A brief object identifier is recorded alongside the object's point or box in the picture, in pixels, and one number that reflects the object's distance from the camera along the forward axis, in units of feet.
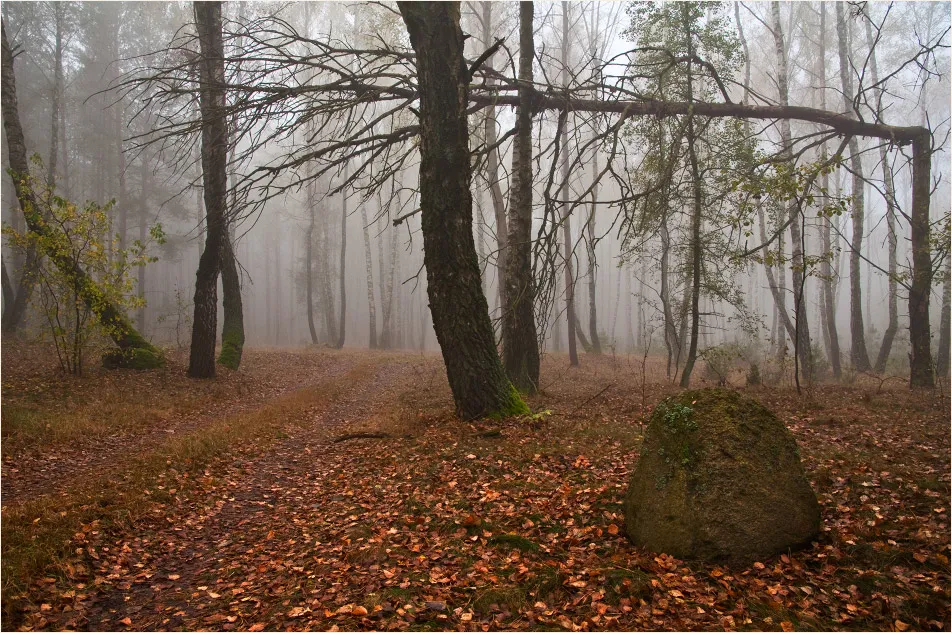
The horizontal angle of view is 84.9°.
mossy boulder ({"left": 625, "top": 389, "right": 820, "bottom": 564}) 12.41
